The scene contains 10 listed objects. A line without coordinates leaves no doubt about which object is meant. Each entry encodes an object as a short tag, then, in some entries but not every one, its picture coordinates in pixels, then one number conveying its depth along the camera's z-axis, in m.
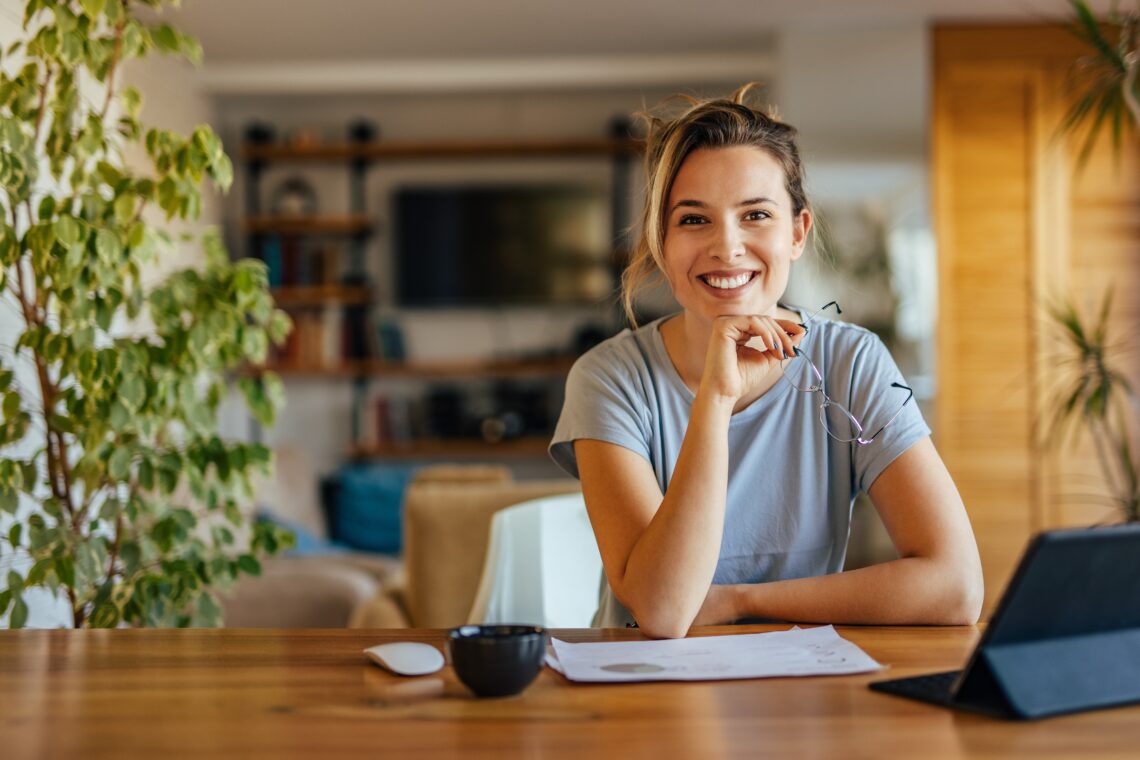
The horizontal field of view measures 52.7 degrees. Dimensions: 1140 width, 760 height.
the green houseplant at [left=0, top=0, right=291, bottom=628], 1.90
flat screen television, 6.21
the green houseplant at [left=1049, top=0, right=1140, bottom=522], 3.23
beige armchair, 2.62
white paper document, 1.02
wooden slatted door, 5.11
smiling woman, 1.40
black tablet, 0.89
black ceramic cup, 0.94
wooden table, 0.83
